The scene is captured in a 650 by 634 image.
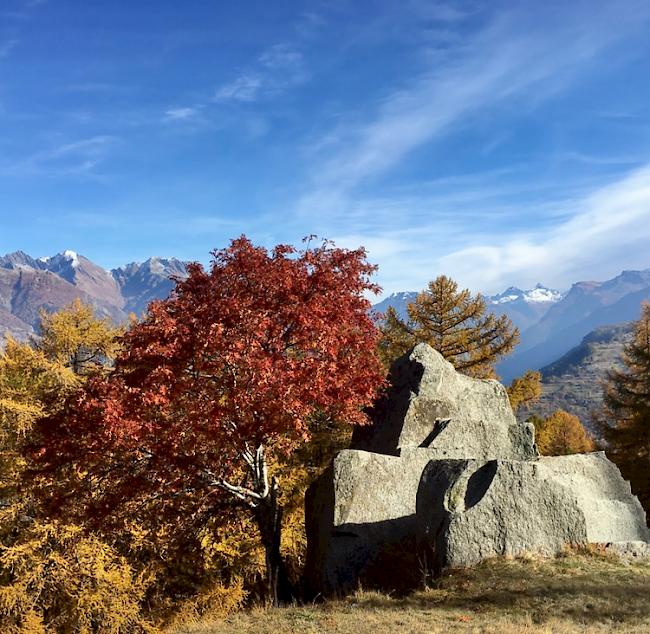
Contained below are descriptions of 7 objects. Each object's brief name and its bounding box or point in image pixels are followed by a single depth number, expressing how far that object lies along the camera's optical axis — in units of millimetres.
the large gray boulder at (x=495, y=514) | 12367
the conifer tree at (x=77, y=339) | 25719
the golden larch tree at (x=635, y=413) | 31172
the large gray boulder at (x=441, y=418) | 17797
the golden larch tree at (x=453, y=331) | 31172
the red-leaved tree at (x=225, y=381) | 11516
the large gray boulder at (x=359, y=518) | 14133
